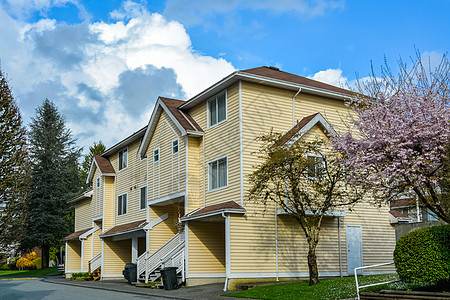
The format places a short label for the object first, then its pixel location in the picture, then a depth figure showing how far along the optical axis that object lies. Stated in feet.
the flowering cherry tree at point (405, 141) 48.62
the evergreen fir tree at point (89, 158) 209.01
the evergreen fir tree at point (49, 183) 169.48
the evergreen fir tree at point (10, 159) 121.80
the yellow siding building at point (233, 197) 70.74
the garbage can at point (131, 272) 88.48
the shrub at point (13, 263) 196.96
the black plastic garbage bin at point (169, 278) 72.90
